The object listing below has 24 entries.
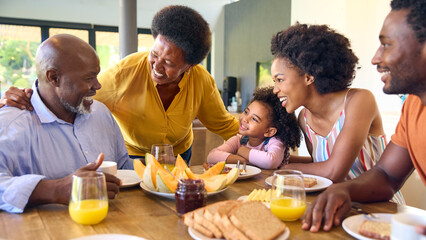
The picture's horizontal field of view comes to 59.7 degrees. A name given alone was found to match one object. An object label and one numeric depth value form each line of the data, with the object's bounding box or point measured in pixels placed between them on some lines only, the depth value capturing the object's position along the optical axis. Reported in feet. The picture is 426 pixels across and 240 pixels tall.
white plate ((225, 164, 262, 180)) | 6.68
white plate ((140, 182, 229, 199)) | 5.26
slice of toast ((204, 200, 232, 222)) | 3.92
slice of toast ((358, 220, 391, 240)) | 3.87
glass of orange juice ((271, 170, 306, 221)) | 4.44
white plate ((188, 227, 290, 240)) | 3.82
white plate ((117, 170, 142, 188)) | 5.93
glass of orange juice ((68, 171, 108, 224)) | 4.21
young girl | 8.18
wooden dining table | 4.07
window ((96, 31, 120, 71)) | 35.04
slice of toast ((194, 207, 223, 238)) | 3.84
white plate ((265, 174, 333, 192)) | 5.81
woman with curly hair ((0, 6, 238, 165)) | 7.98
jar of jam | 4.60
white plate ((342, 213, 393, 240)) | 3.97
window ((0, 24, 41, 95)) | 32.04
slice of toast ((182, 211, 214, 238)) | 3.88
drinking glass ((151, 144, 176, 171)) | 5.84
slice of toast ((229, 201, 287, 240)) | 3.69
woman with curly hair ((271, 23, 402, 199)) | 7.37
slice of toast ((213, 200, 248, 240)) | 3.69
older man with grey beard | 5.63
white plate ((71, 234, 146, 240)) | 3.74
